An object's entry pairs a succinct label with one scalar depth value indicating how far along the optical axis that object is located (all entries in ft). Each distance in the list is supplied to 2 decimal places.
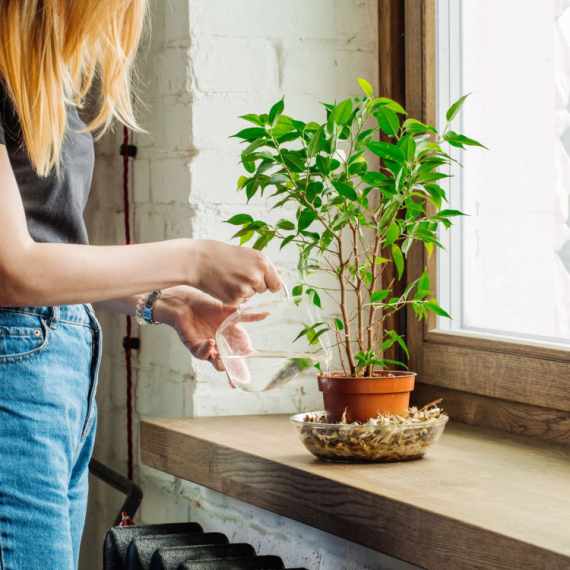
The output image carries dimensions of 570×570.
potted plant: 8.47
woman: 7.69
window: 9.23
